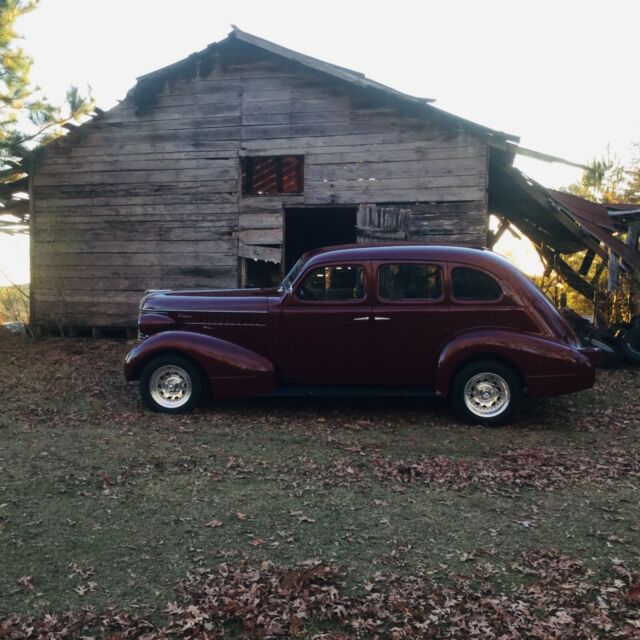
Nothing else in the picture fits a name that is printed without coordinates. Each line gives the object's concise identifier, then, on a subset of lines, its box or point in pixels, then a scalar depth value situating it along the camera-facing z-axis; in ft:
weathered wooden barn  35.24
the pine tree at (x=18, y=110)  37.40
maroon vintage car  21.40
